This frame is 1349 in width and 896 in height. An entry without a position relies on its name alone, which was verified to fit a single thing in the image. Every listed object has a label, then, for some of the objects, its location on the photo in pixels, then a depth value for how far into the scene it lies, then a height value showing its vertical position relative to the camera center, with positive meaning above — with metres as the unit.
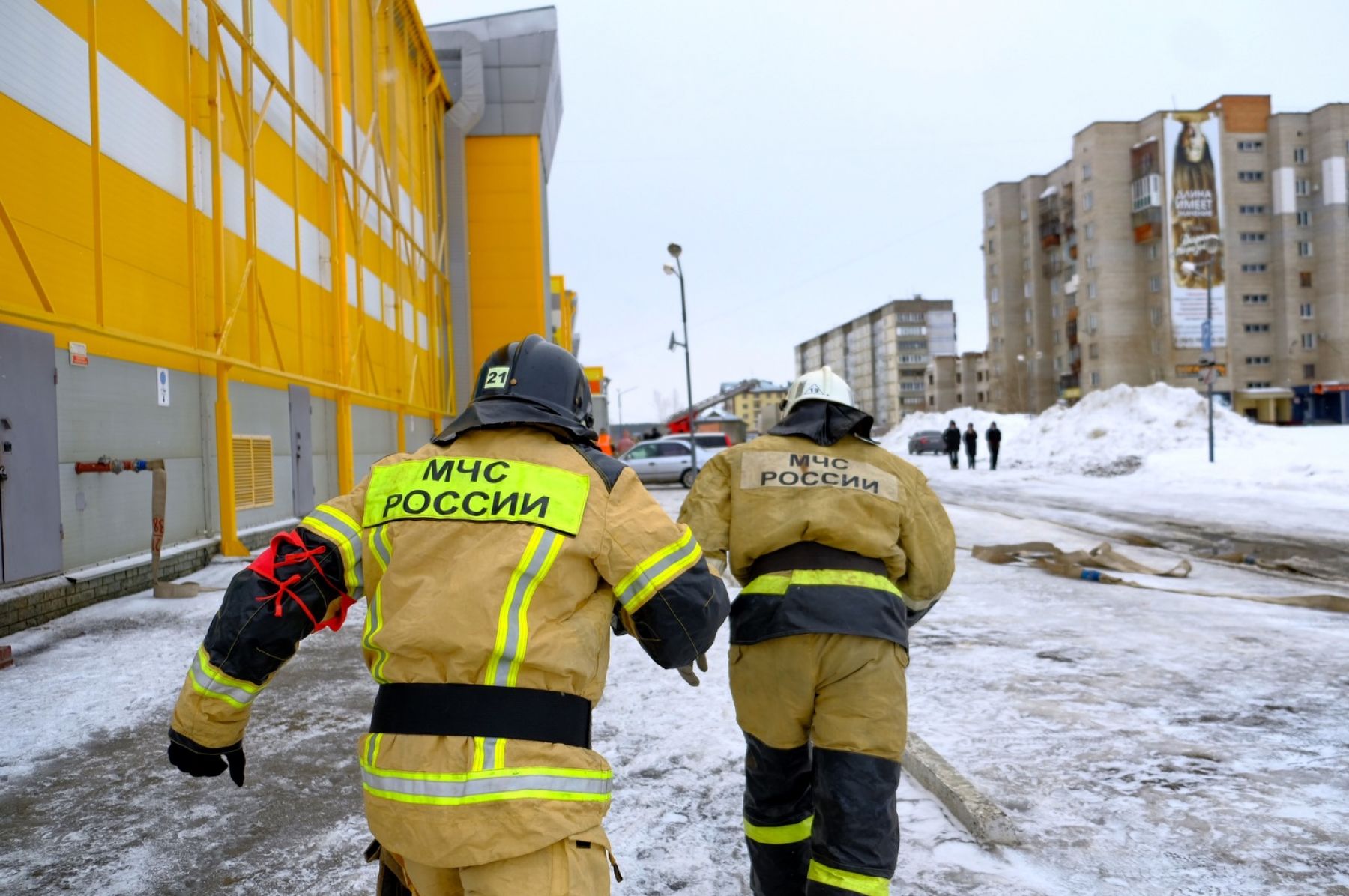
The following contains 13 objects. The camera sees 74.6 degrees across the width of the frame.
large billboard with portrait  61.00 +15.65
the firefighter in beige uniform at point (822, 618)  2.58 -0.53
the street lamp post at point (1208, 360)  22.58 +2.08
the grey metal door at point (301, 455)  12.68 +0.14
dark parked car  43.88 +0.07
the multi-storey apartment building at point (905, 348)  111.50 +12.45
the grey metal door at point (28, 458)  6.42 +0.12
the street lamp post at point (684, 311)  23.39 +4.16
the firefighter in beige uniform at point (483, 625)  1.71 -0.35
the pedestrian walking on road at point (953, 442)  29.39 +0.08
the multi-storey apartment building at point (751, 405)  152.75 +8.24
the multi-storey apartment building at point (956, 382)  95.94 +6.78
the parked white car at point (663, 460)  24.67 -0.17
